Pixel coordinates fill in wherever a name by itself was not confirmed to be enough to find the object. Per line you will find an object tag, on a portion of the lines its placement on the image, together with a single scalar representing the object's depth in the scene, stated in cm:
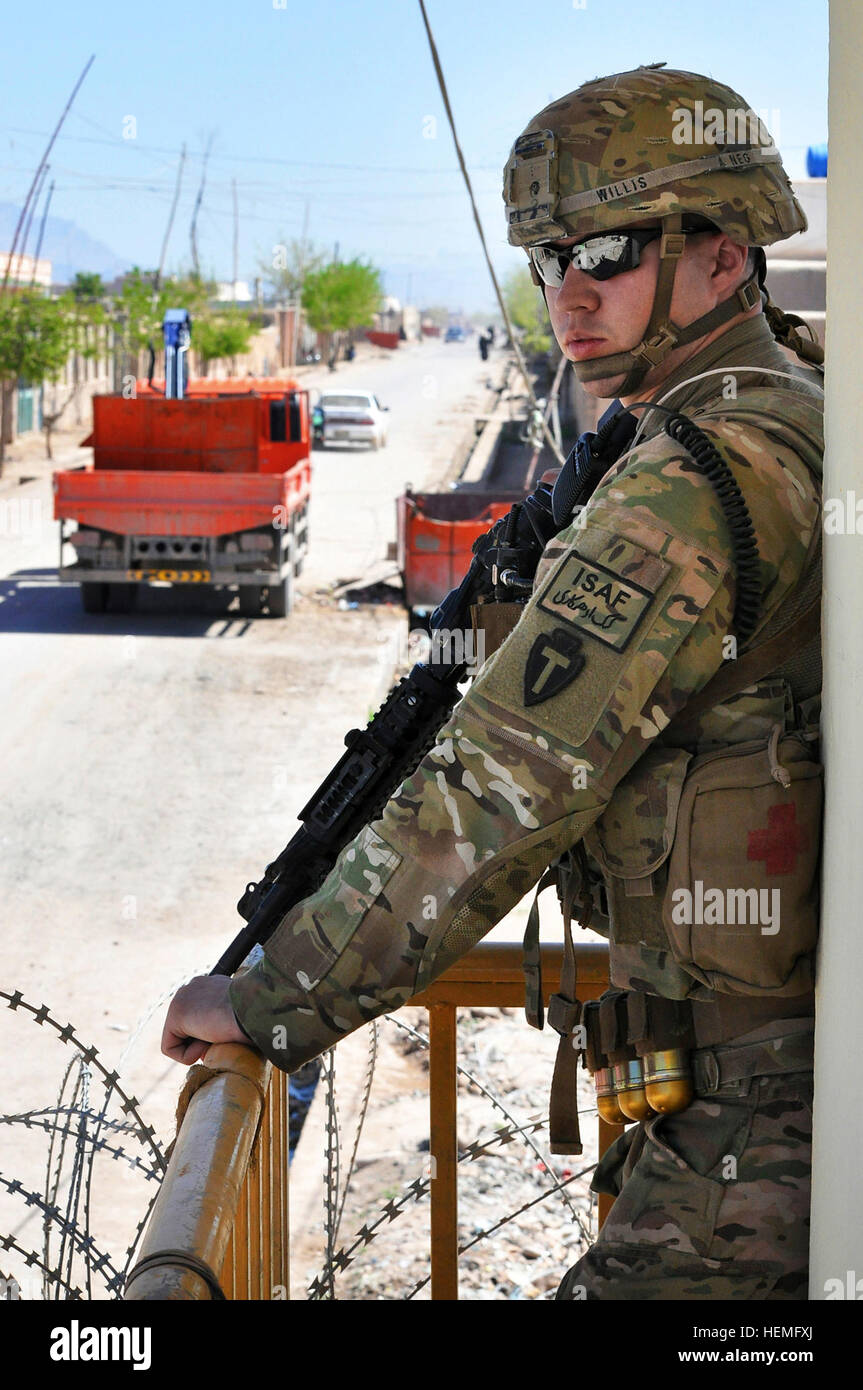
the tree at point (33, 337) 2566
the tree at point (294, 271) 8062
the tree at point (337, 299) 7812
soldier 153
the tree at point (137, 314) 3341
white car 3186
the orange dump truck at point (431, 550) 1334
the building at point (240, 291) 9784
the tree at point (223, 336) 4219
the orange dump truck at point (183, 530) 1273
